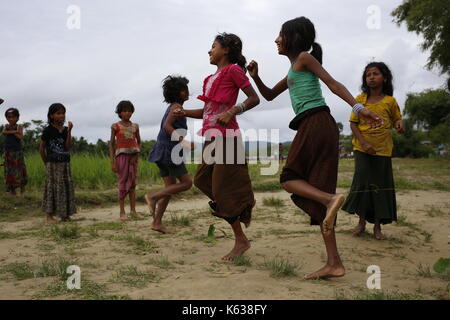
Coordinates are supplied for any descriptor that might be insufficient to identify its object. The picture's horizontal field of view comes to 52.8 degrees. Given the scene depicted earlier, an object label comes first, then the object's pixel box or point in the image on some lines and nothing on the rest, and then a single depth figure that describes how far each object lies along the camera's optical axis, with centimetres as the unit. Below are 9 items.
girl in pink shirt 333
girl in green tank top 275
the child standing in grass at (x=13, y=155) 726
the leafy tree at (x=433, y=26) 1311
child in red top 577
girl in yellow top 407
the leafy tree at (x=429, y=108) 1881
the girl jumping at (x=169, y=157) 447
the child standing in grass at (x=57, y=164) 544
